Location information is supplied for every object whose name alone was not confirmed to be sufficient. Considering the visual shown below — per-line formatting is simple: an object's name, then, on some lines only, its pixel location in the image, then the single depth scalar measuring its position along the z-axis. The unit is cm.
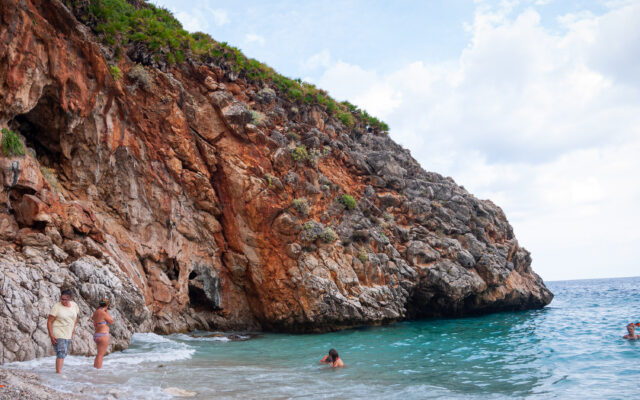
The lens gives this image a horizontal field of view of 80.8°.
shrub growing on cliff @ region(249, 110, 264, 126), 2044
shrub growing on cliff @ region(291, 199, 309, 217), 1962
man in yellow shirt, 727
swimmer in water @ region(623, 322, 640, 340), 1400
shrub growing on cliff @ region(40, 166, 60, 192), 1275
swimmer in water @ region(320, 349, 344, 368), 1081
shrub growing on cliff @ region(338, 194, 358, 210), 2255
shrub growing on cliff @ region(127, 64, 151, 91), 1734
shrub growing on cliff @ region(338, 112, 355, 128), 2775
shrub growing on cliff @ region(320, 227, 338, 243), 1970
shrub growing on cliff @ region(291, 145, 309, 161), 2134
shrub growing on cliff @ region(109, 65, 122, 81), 1577
